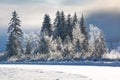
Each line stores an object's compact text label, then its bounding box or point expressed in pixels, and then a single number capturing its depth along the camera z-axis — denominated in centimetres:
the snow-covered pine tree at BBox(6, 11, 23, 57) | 7525
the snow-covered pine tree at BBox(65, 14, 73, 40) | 7919
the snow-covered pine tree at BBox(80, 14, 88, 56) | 7331
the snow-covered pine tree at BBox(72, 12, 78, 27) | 7993
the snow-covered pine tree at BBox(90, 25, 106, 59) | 6700
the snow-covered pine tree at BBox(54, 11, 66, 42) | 7956
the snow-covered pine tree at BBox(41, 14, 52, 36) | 7998
